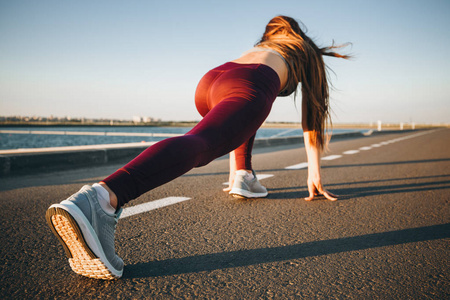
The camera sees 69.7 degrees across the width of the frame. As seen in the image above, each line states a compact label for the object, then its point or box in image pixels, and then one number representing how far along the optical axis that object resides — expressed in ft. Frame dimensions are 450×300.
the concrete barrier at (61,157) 15.65
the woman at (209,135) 4.11
